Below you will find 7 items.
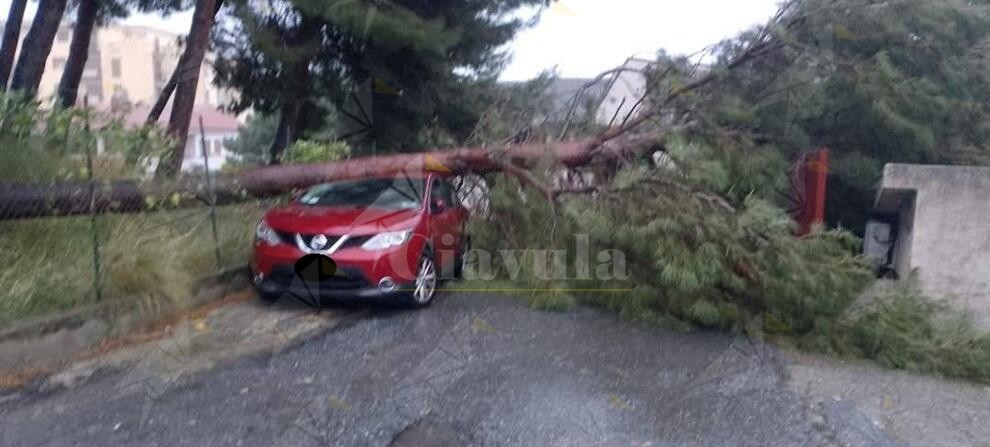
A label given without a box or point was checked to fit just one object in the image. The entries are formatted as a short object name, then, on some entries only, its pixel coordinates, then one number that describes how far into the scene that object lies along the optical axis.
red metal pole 11.95
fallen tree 10.28
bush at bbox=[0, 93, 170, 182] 8.89
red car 9.00
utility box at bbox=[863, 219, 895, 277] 13.70
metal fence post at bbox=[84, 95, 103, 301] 8.32
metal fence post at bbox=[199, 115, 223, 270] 10.16
